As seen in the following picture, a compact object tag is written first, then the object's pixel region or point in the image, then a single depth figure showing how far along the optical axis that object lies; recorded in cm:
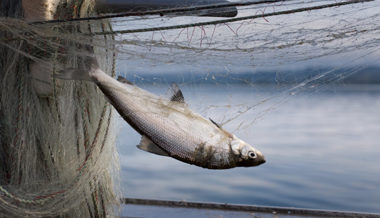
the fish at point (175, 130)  74
